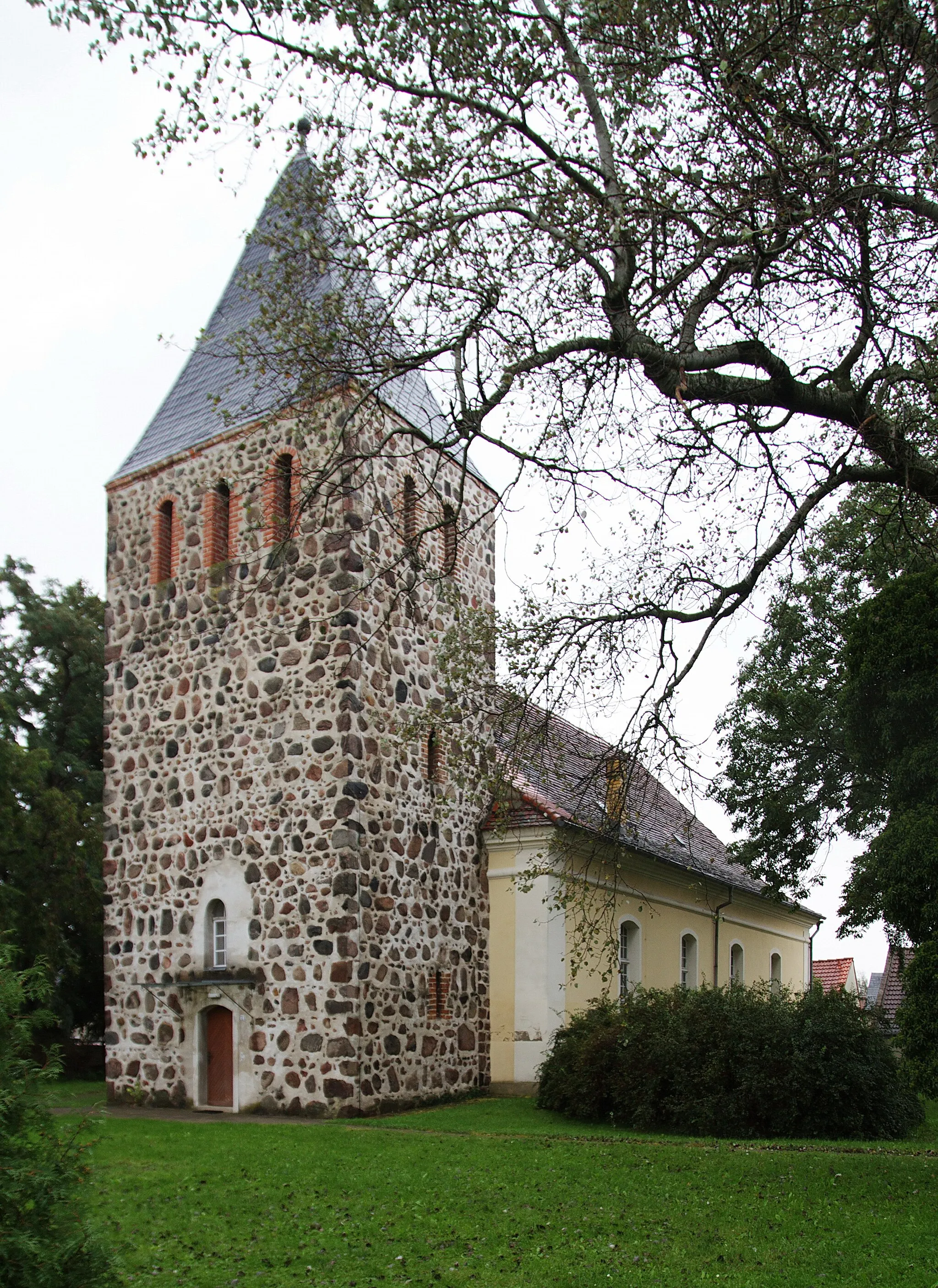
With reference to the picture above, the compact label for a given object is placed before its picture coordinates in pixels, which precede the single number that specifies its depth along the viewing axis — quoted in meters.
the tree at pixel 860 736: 10.20
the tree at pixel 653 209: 8.10
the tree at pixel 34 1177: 4.64
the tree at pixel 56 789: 22.53
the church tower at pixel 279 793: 14.94
